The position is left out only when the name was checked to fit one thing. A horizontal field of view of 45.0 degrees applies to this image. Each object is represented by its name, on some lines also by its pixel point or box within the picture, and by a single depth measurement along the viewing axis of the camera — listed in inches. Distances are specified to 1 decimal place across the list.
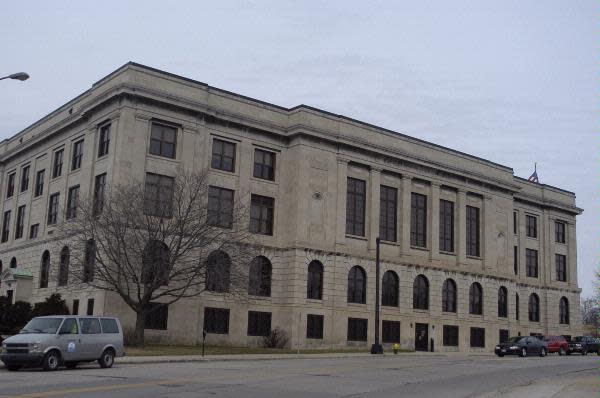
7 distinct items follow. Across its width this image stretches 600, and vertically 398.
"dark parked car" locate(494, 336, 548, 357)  1953.7
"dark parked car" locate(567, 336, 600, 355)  2331.4
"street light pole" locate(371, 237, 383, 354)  1844.2
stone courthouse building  1948.8
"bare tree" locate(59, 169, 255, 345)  1633.9
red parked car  2237.9
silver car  968.9
